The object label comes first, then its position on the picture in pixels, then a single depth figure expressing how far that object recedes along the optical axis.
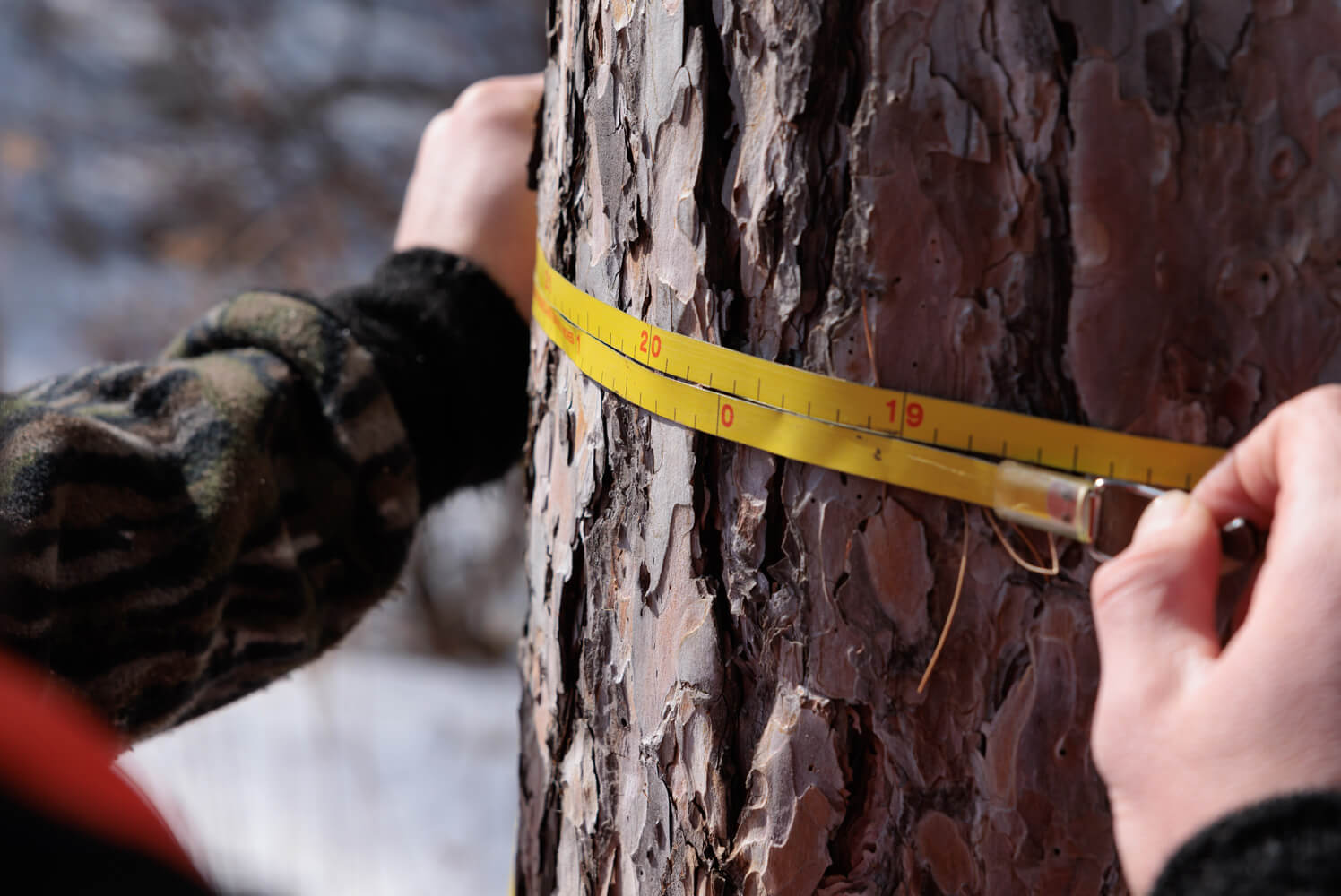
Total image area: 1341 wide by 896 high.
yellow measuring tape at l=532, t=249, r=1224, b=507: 1.36
